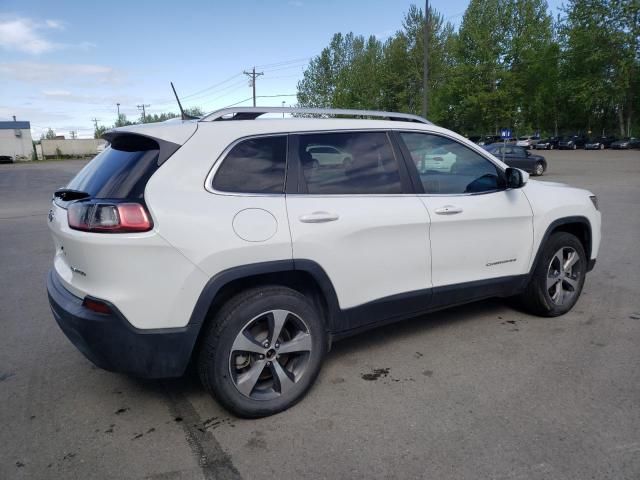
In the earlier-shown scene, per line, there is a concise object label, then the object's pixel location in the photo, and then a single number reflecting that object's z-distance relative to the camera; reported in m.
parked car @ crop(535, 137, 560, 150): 55.88
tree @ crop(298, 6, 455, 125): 40.03
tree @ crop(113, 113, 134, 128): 113.49
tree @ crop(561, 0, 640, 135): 48.72
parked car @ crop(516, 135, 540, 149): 52.81
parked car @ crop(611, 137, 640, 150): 48.44
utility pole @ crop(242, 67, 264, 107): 59.31
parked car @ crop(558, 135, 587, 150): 53.49
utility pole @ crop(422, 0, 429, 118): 24.89
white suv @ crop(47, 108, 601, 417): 2.57
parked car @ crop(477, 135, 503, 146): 49.78
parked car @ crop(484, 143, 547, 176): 24.48
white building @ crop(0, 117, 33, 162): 63.84
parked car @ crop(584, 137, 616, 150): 51.88
